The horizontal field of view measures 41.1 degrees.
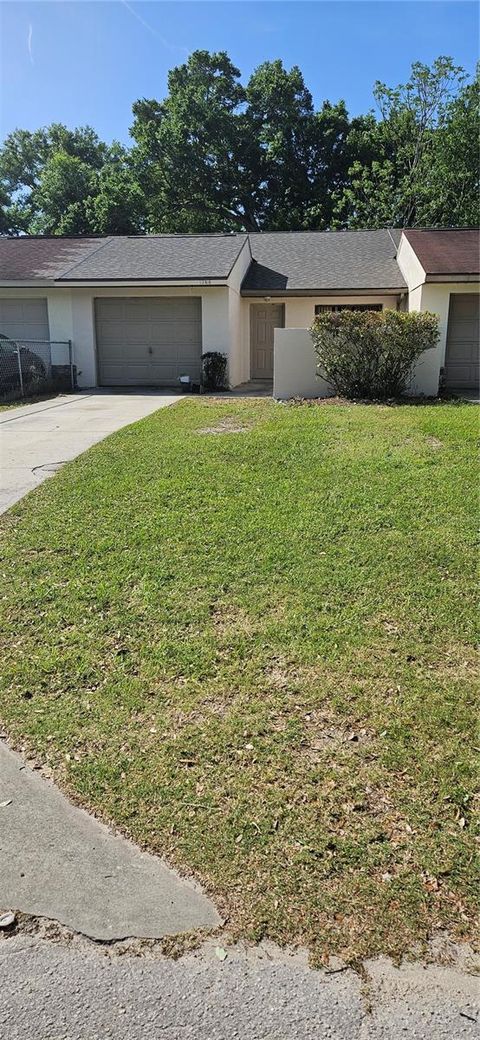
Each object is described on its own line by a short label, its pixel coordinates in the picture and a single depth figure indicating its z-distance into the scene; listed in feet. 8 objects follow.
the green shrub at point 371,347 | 37.01
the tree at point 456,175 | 80.64
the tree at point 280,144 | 106.63
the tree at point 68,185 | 104.94
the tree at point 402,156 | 87.86
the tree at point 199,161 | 107.86
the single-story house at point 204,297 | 49.98
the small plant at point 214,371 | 51.67
